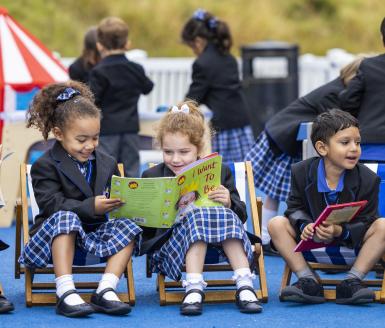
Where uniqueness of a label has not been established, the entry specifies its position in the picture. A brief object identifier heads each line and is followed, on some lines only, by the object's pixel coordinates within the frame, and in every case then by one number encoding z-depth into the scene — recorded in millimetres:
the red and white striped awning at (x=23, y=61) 14680
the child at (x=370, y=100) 10755
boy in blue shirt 9493
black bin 23872
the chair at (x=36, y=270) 9449
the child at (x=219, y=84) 15534
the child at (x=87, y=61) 15621
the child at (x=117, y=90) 14140
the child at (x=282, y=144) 11678
